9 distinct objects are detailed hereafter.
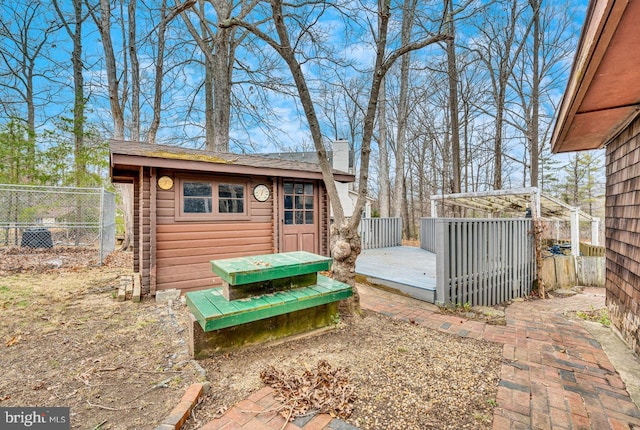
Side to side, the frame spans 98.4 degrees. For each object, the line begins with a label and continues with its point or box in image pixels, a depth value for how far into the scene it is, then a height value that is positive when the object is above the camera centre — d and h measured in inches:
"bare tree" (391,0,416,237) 484.1 +136.6
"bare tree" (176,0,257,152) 303.2 +185.0
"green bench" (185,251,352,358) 89.7 -31.1
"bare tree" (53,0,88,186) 346.9 +181.0
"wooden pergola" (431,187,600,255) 244.2 +8.3
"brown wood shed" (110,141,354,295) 171.3 +4.2
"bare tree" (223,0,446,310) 125.6 +42.8
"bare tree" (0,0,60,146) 362.6 +223.6
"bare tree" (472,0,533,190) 418.9 +259.4
